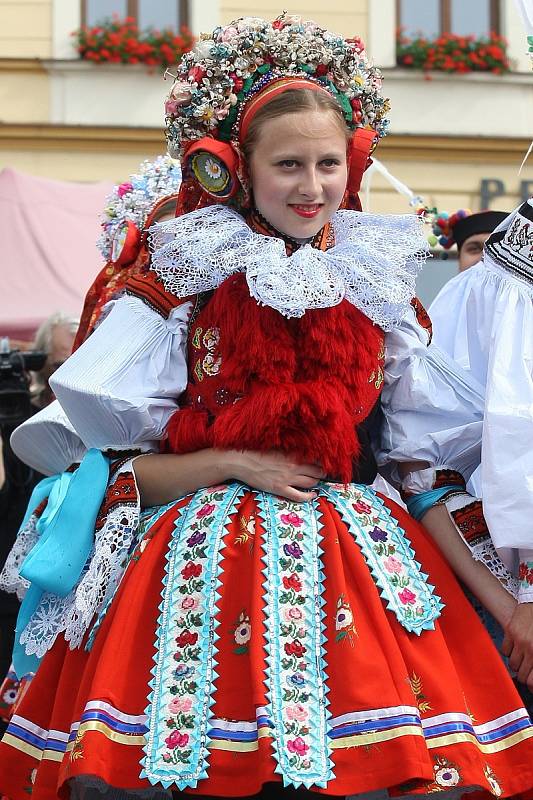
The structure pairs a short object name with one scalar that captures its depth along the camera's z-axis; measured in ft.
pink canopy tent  31.65
